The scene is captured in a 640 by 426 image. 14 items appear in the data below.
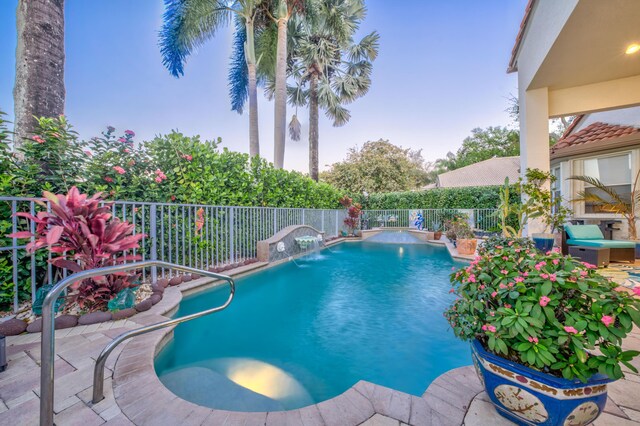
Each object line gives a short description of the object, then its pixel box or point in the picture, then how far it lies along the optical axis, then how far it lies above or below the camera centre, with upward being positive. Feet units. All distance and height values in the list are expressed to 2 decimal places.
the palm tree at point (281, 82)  37.55 +20.22
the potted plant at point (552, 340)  4.32 -2.33
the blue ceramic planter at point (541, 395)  4.52 -3.42
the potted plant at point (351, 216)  51.37 -0.39
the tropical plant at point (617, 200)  22.15 +1.09
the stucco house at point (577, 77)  13.74 +10.14
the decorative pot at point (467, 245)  29.01 -3.72
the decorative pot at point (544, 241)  19.86 -2.26
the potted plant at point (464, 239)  29.09 -3.03
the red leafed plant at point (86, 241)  9.97 -1.04
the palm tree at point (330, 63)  43.19 +31.97
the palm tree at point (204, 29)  34.17 +26.56
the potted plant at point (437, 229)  43.91 -2.95
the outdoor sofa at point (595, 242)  18.83 -2.31
